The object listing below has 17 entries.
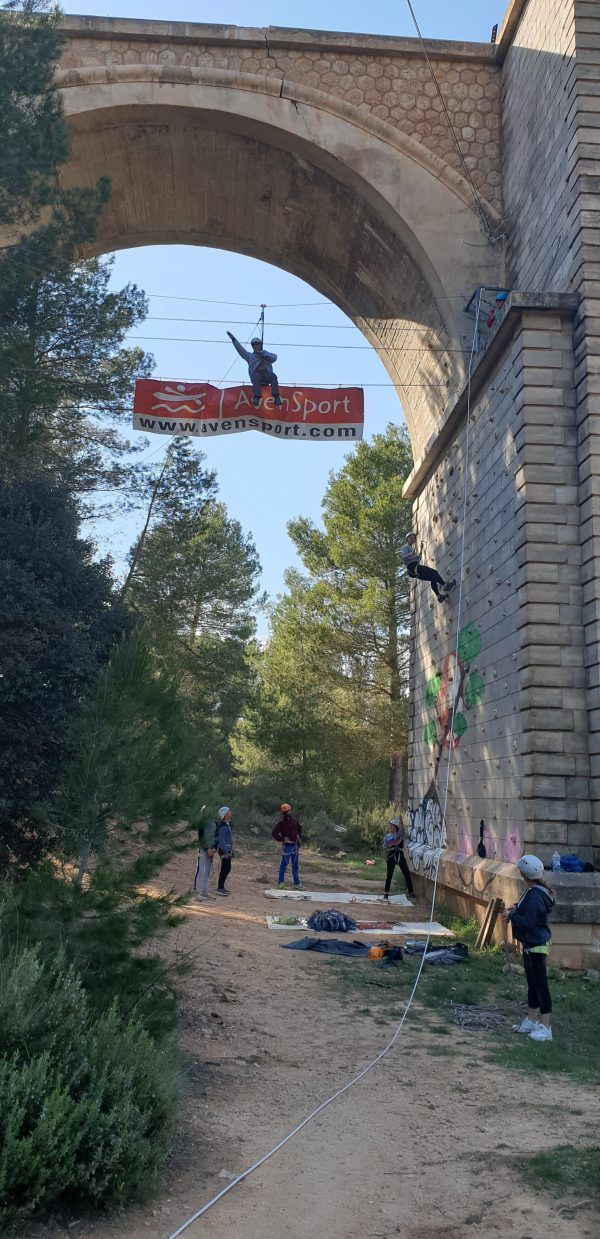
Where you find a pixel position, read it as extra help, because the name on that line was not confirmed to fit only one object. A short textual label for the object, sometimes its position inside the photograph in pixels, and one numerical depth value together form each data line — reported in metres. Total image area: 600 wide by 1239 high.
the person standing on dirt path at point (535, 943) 7.63
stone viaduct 11.05
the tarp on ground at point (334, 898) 15.98
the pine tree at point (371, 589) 30.42
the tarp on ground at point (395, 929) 12.38
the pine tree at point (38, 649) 6.98
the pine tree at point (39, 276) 10.31
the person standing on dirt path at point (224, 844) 15.34
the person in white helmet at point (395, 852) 16.53
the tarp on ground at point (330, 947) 11.02
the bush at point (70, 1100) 3.82
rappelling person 15.08
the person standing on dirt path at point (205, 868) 14.55
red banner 13.84
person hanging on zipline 13.93
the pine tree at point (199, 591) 23.61
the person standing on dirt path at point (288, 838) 17.36
